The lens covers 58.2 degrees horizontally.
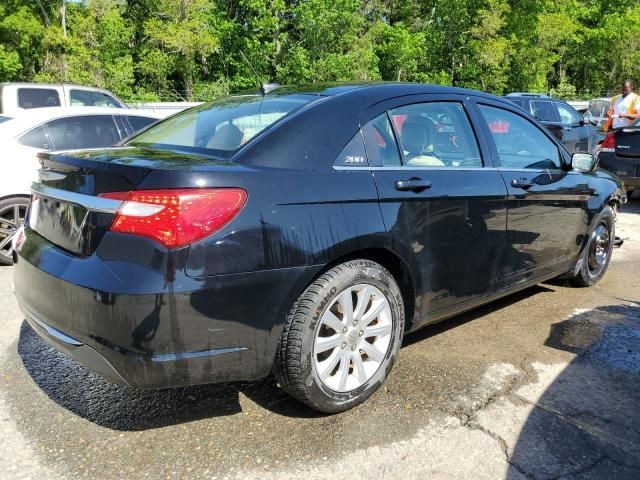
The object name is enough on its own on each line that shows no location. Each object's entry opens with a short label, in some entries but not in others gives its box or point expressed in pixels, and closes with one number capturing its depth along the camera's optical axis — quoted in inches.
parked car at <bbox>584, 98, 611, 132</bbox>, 804.7
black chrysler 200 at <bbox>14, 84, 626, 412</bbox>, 92.4
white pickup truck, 433.3
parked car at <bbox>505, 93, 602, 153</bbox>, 494.0
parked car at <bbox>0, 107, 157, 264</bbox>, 222.4
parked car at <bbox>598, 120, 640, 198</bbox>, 344.2
